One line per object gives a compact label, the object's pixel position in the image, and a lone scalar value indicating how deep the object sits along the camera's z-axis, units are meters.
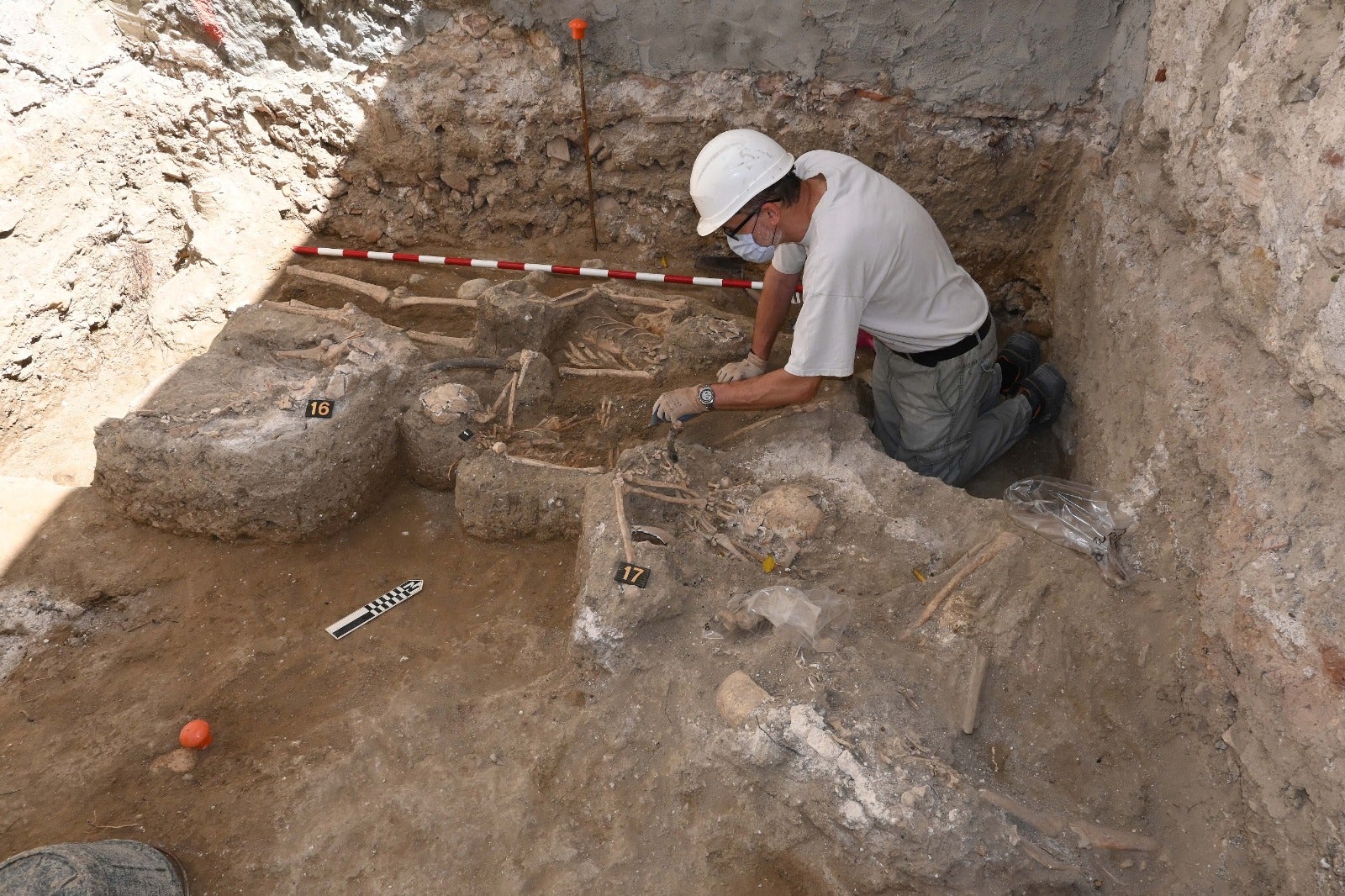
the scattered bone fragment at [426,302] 4.28
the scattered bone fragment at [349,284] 4.35
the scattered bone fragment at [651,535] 2.97
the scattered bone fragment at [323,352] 3.73
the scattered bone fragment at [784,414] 3.45
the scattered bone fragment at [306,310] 3.94
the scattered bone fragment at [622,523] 2.86
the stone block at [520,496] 3.34
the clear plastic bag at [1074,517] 2.88
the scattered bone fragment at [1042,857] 2.23
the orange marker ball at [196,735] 2.69
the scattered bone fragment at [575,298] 4.05
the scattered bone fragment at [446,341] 3.98
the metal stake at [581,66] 4.18
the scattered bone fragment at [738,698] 2.48
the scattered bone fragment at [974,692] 2.51
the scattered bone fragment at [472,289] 4.34
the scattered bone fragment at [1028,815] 2.29
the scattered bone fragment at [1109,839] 2.29
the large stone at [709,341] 3.78
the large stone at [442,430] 3.57
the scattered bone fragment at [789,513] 3.05
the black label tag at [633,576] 2.78
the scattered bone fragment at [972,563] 2.76
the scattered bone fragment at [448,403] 3.57
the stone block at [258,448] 3.36
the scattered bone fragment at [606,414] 3.67
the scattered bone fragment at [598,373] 3.85
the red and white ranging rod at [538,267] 4.75
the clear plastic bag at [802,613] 2.65
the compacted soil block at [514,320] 3.86
